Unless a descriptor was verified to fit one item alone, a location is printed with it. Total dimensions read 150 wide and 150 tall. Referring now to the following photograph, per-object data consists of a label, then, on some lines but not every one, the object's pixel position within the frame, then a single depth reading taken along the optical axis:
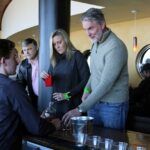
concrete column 3.04
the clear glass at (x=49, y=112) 1.61
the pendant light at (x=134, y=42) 4.84
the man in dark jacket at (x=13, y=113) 1.27
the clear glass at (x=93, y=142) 1.17
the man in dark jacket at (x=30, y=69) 2.39
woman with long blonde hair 1.97
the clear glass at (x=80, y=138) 1.20
